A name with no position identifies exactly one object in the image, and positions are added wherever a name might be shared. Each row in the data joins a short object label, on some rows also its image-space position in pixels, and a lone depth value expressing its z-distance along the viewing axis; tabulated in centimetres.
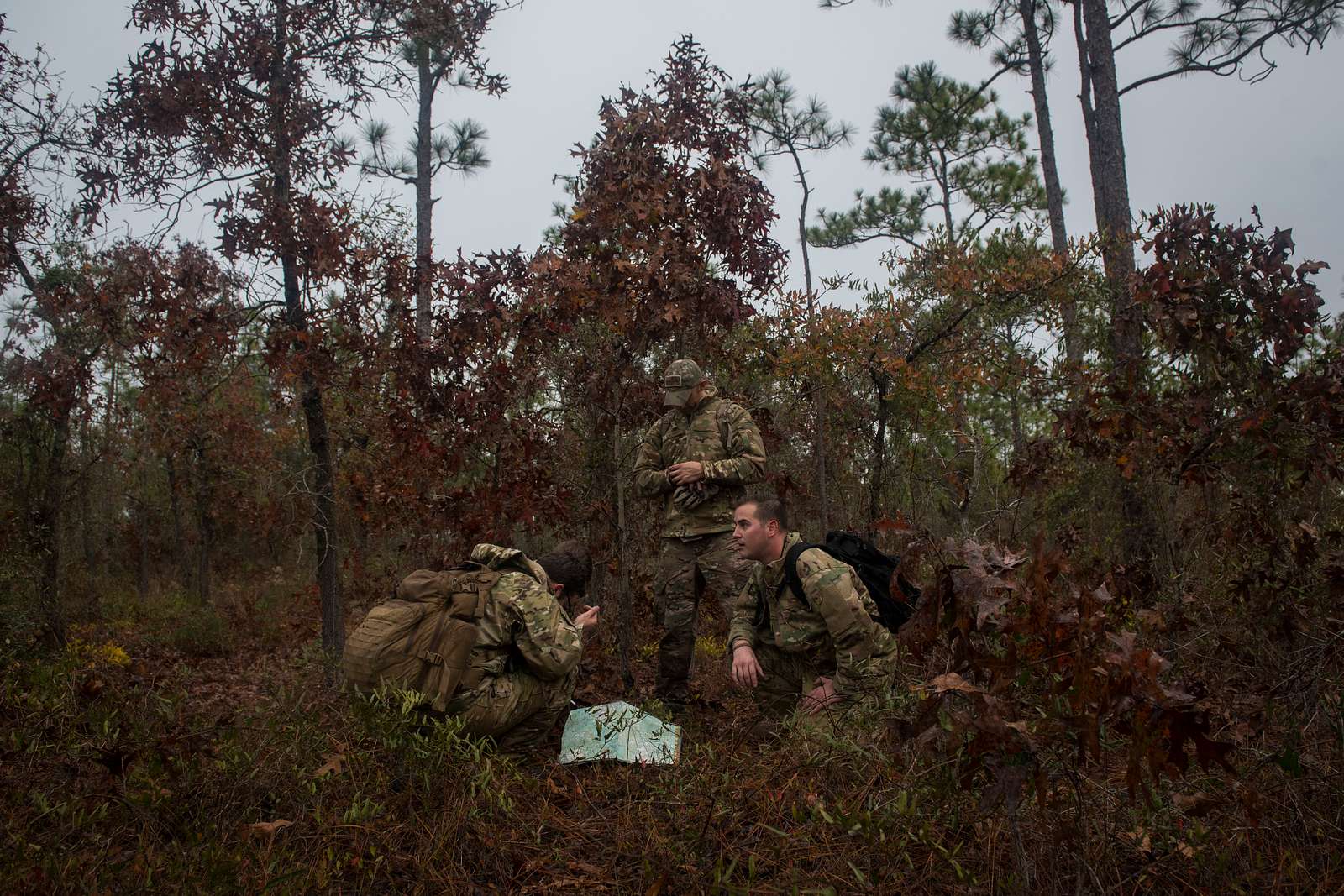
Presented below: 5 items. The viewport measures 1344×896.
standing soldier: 491
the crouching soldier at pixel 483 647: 356
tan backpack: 352
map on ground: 357
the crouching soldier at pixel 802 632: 368
